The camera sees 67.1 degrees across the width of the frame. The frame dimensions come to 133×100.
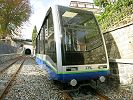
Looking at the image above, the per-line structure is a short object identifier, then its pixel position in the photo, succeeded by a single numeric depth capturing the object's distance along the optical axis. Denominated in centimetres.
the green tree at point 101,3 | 923
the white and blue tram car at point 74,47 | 320
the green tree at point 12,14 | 1595
